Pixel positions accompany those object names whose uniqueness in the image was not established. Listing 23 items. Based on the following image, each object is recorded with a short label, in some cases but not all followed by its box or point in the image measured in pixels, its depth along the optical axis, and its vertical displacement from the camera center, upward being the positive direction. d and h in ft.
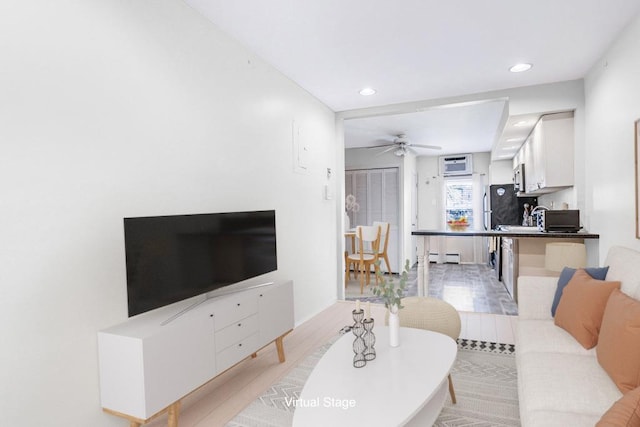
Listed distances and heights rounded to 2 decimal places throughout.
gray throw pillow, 7.63 -1.64
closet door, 23.91 +0.47
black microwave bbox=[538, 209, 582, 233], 12.42 -0.64
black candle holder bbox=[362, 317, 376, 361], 6.33 -2.38
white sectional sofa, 4.64 -2.60
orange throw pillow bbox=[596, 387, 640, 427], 3.21 -1.93
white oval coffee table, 4.67 -2.67
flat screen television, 6.10 -0.91
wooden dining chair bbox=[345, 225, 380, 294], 18.42 -2.16
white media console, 5.74 -2.56
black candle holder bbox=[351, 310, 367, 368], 6.22 -2.35
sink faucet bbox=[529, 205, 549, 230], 13.87 -0.81
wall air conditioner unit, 27.20 +2.92
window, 27.76 +0.34
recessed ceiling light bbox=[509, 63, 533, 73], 11.05 +4.15
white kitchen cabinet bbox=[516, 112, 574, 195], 13.03 +1.89
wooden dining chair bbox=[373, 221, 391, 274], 19.70 -1.78
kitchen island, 11.89 -1.56
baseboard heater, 27.25 -4.08
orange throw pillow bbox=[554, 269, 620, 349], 6.37 -1.96
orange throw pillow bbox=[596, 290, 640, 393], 4.77 -2.01
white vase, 6.80 -2.30
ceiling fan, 21.50 +3.61
